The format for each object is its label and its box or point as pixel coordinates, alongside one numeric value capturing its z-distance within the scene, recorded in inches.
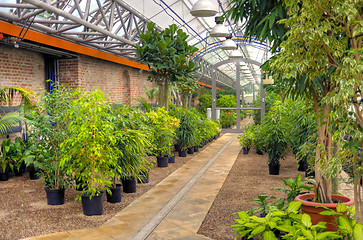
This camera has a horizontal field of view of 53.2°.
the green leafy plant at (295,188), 152.8
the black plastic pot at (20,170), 256.1
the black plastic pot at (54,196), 186.9
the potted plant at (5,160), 238.8
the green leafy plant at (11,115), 232.5
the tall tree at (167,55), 319.6
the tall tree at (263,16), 126.1
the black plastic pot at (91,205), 171.8
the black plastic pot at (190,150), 383.2
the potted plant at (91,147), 166.1
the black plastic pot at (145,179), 239.8
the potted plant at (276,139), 260.4
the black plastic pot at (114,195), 194.9
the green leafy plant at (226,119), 679.7
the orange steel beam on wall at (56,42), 247.4
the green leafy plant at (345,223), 99.8
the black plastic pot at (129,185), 216.7
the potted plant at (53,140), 187.3
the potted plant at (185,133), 364.8
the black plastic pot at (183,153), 362.9
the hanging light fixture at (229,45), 452.8
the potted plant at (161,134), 297.4
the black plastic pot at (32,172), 245.3
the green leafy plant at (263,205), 143.2
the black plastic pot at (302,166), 278.4
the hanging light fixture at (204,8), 269.7
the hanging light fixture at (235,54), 543.8
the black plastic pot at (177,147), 373.7
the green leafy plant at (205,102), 764.6
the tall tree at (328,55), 90.8
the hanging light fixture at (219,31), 370.0
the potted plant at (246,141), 374.8
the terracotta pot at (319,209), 127.0
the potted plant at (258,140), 325.6
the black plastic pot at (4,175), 241.1
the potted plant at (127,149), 189.5
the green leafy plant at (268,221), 118.9
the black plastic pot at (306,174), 251.0
